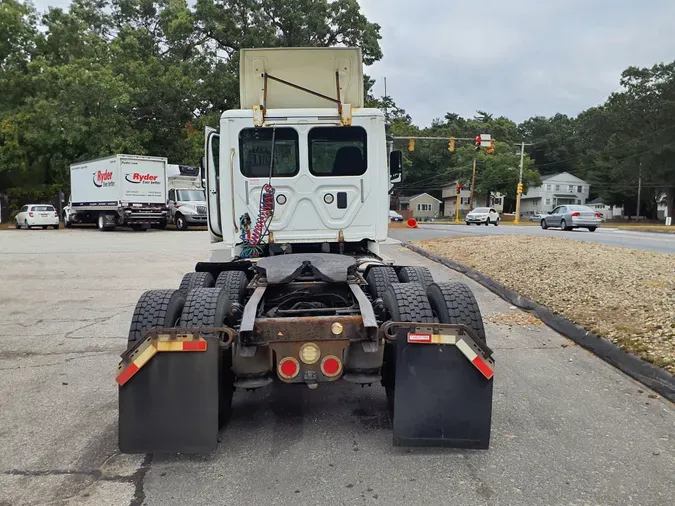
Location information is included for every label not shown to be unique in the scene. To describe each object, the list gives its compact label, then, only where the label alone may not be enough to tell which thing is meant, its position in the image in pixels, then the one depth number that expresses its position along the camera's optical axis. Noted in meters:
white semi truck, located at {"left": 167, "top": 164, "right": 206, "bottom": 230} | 28.09
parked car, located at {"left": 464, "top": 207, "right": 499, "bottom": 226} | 45.72
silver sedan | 28.16
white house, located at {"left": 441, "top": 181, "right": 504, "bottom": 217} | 84.94
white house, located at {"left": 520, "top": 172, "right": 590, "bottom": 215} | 87.00
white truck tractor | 3.37
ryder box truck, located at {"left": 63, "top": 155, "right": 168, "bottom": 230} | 26.72
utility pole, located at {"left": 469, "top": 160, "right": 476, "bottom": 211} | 70.56
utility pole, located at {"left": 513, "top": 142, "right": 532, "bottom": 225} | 53.17
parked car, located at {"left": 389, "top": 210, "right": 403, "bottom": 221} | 54.54
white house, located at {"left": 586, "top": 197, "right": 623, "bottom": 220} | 78.79
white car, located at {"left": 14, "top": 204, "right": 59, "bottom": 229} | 30.41
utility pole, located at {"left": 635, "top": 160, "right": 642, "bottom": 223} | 62.91
